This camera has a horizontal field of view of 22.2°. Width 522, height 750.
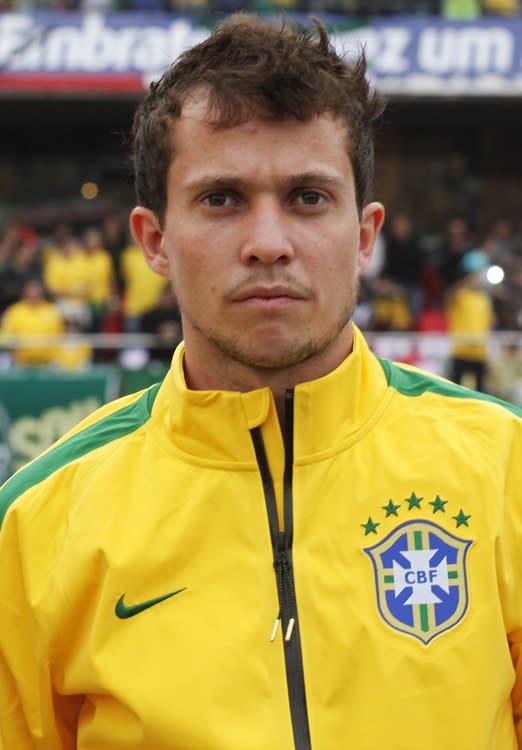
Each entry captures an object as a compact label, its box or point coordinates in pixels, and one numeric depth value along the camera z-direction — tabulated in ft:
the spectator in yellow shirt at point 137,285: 53.36
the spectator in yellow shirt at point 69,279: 52.85
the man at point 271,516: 8.68
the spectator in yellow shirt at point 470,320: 40.98
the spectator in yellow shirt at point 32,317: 47.44
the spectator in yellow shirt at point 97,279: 53.11
